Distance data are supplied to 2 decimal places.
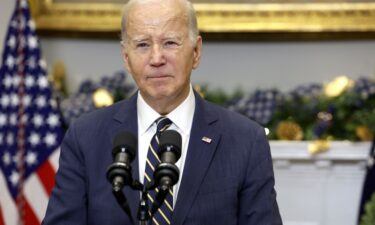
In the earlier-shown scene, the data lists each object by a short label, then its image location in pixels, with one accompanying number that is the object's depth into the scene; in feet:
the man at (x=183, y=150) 18.66
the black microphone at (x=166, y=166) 14.89
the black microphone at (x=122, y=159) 14.93
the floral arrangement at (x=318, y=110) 33.27
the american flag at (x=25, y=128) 32.93
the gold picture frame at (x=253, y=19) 35.52
